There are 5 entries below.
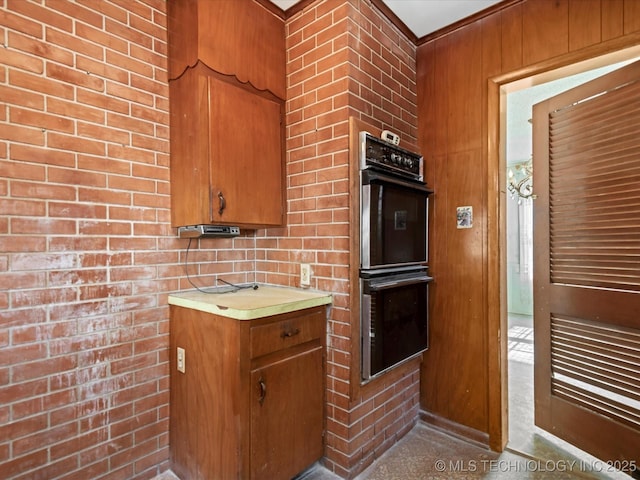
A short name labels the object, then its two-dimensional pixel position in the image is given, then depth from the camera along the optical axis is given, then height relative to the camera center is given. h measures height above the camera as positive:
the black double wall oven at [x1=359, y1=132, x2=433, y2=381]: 1.77 -0.11
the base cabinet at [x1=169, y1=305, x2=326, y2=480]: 1.45 -0.76
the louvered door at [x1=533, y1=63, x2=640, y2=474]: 1.70 -0.17
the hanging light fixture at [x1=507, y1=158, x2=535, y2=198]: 3.34 +0.63
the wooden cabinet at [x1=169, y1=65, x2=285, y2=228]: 1.65 +0.46
